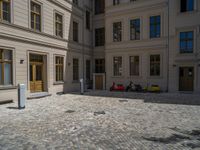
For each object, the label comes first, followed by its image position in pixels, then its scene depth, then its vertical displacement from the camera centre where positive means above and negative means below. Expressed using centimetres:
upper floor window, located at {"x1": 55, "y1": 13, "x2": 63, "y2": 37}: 1464 +455
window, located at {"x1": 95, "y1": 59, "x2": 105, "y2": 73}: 2043 +86
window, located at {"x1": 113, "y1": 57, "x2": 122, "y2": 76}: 1783 +70
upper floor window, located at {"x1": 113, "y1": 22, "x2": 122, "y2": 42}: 1797 +474
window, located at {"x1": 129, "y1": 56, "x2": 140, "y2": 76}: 1694 +78
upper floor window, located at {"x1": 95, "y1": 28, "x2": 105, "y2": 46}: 2023 +468
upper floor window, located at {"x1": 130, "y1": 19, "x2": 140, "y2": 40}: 1698 +474
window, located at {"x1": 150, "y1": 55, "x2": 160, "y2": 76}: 1599 +74
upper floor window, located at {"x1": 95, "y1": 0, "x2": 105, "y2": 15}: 2016 +862
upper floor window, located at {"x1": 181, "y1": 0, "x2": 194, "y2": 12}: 1452 +637
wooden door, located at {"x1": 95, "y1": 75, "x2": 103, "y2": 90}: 1855 -122
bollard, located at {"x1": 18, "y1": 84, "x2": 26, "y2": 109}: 891 -145
